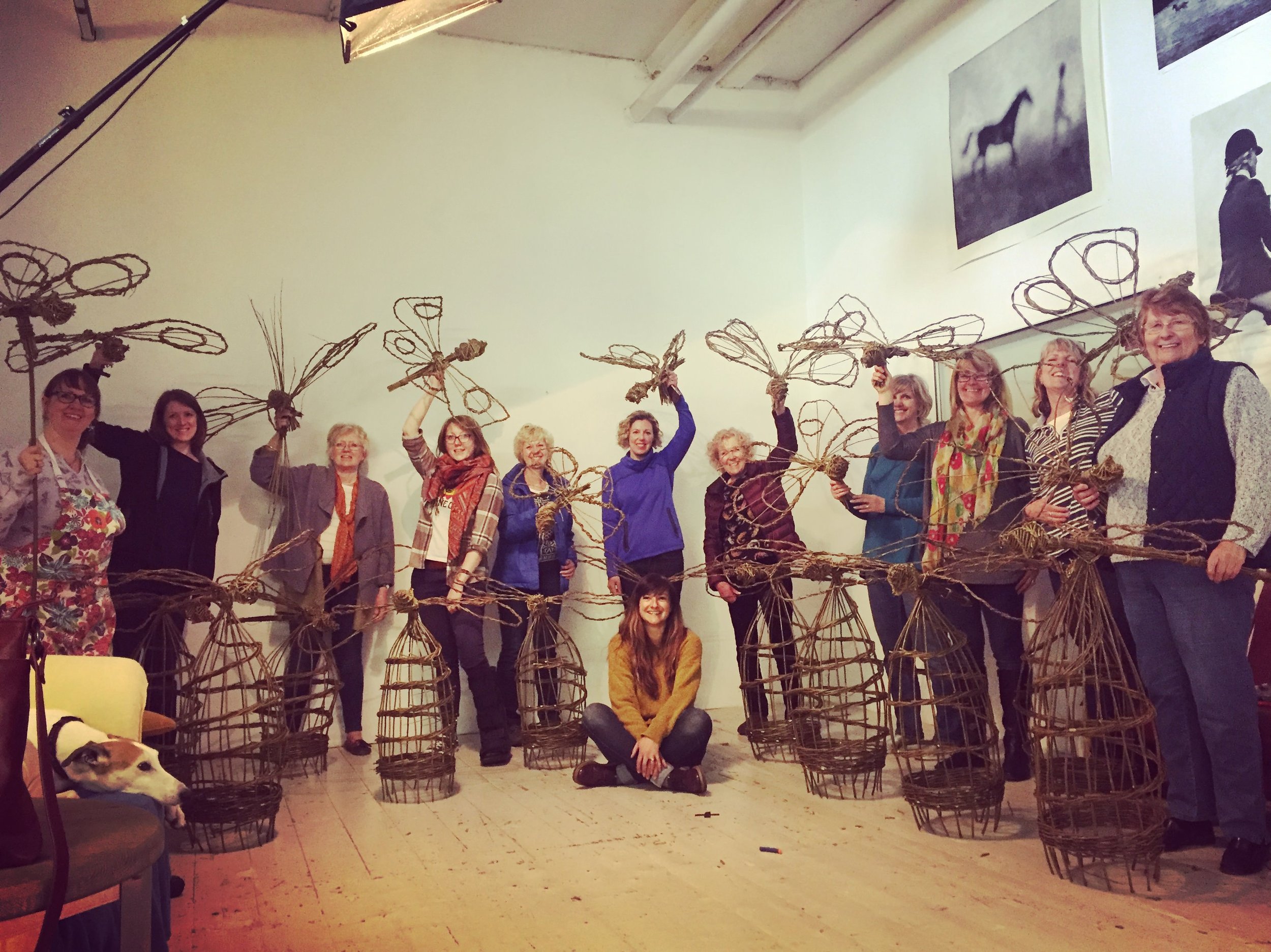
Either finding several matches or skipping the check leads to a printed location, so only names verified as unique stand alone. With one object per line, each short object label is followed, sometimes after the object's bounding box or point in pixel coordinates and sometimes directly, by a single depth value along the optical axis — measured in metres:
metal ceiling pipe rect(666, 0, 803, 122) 5.12
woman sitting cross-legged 3.75
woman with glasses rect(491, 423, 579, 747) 4.73
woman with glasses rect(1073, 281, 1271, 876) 2.59
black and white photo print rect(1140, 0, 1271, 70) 3.47
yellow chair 1.53
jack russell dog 2.11
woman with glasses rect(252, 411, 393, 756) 4.66
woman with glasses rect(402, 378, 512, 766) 4.41
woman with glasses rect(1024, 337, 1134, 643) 3.11
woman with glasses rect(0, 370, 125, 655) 3.13
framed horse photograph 4.10
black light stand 1.57
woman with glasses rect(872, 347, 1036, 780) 3.61
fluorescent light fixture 1.96
